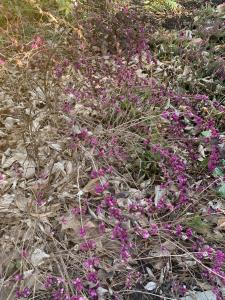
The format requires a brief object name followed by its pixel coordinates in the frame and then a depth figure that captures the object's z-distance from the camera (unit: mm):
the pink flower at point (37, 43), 2151
